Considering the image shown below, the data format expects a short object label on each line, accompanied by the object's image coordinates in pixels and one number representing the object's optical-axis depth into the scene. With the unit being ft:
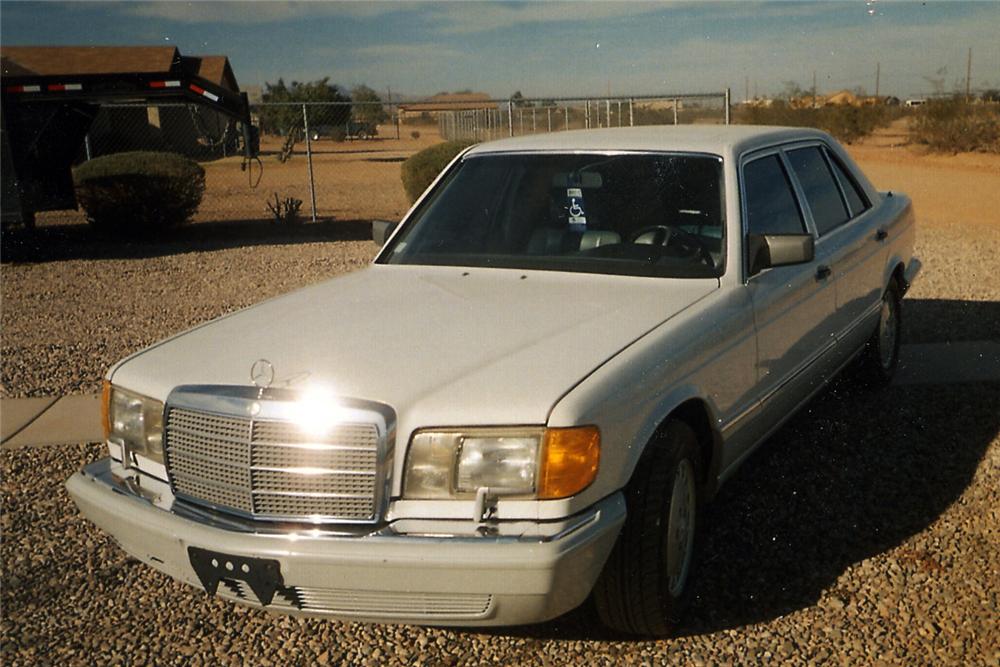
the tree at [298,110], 129.80
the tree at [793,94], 136.09
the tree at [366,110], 149.38
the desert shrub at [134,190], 49.78
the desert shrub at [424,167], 52.54
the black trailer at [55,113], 43.62
